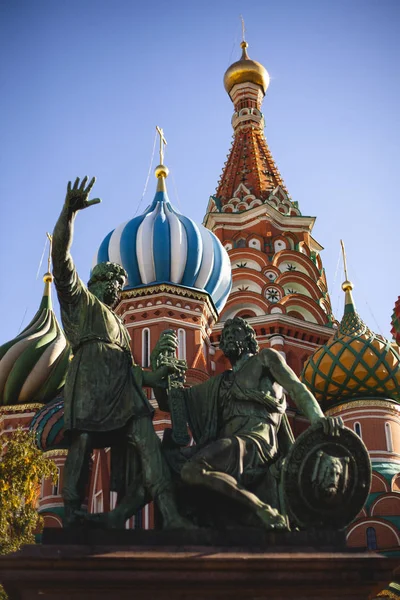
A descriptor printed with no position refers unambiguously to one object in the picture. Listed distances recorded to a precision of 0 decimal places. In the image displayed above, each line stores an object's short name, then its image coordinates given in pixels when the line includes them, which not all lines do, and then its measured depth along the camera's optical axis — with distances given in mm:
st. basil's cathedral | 25484
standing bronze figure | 5973
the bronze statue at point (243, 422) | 5688
